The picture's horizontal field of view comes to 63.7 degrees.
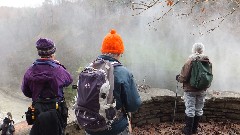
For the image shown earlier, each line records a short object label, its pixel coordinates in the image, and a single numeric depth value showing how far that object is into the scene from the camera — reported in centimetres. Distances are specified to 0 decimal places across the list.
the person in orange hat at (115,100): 188
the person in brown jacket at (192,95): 309
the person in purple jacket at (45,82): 222
